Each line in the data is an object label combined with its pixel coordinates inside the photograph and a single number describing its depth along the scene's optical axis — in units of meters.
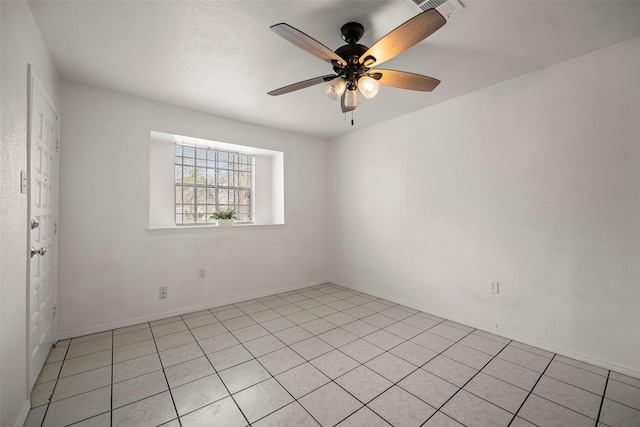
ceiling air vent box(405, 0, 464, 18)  1.63
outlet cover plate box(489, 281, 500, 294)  2.73
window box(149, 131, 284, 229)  3.55
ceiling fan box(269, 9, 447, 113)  1.41
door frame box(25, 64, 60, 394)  1.67
